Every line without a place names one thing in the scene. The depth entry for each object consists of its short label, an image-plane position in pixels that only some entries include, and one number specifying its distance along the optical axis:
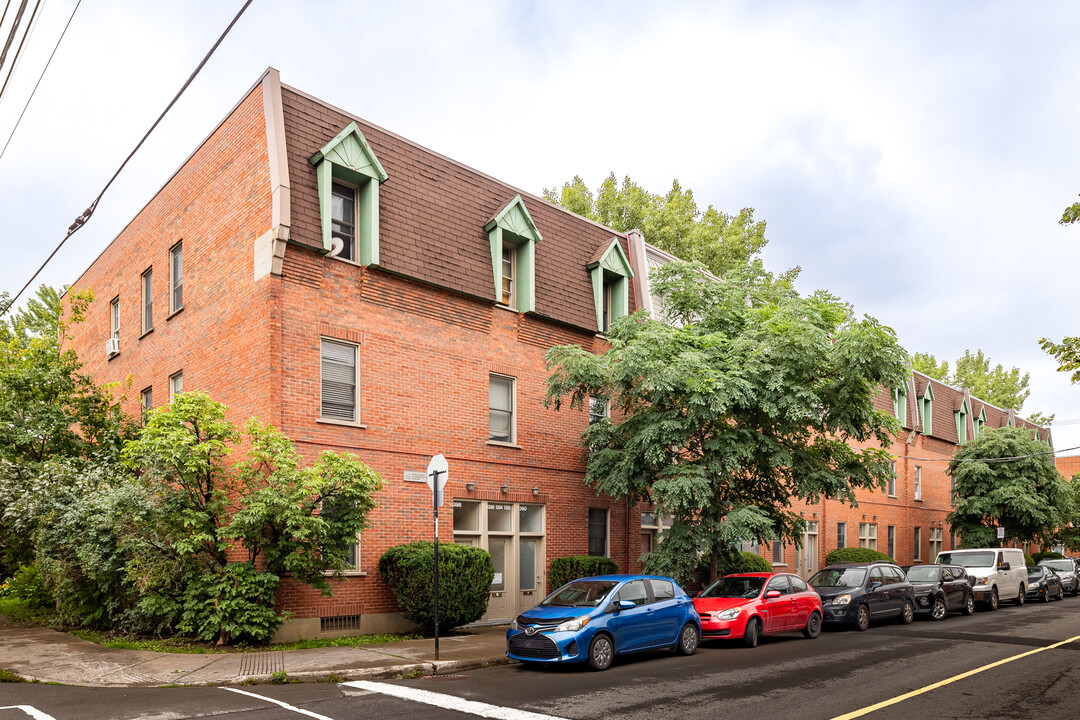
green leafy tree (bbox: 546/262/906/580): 17.69
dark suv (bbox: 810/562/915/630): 19.69
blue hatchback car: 13.09
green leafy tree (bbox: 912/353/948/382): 62.56
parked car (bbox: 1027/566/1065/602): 31.44
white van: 27.08
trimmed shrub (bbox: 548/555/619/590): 20.41
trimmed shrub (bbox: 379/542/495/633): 16.34
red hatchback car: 16.22
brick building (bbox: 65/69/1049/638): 16.70
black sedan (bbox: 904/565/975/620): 23.16
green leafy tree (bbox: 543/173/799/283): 39.59
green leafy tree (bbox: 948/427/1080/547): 38.78
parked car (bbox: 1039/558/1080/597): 36.16
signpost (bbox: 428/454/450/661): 14.33
